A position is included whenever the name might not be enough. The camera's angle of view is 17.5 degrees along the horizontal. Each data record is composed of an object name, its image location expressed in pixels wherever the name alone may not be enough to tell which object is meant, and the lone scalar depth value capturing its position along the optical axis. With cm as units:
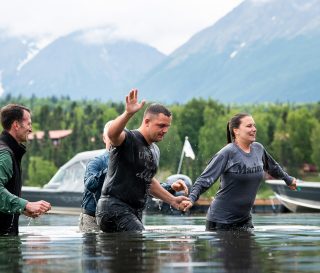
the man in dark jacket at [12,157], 1080
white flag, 6688
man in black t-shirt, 1109
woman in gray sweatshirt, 1286
